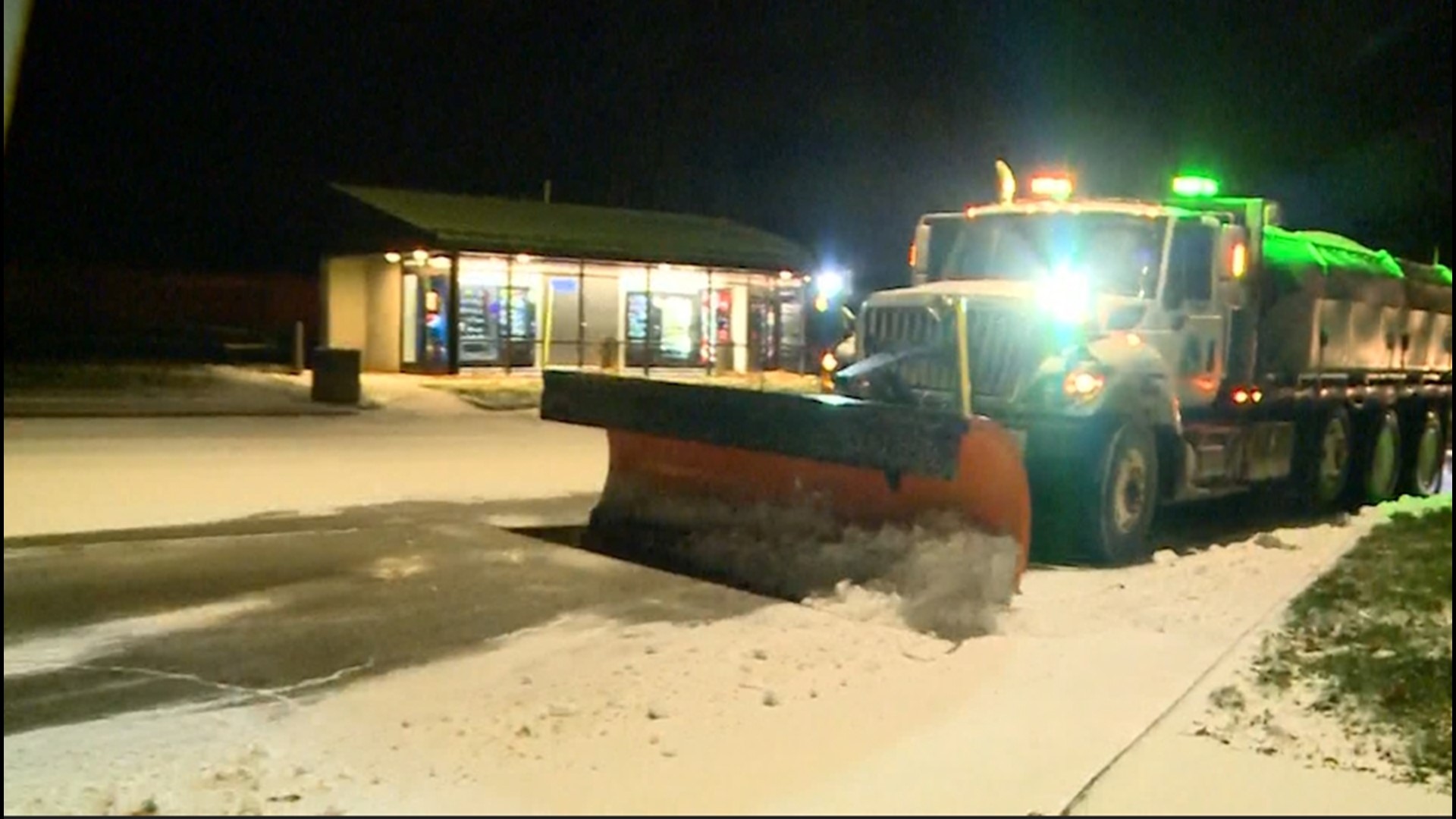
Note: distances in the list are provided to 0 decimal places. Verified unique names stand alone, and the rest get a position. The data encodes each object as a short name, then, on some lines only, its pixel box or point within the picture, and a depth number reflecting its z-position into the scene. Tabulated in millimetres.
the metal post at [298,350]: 30375
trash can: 24812
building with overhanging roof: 31845
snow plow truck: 9719
